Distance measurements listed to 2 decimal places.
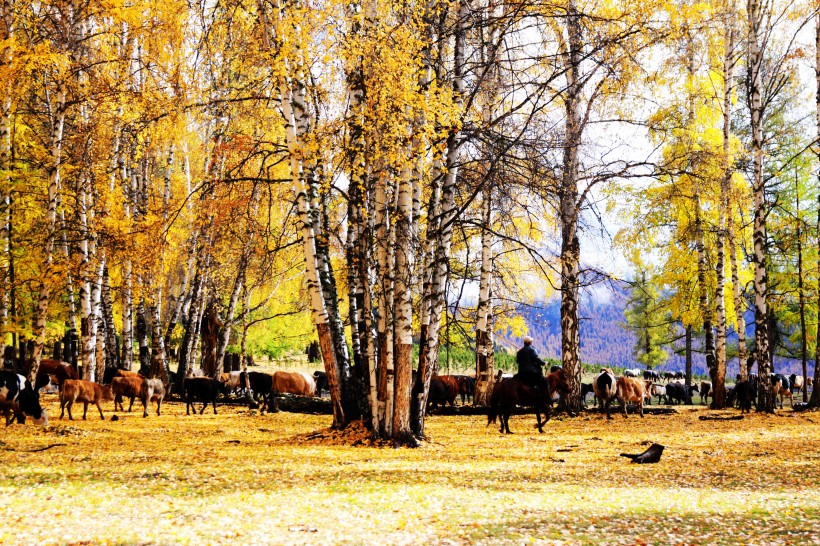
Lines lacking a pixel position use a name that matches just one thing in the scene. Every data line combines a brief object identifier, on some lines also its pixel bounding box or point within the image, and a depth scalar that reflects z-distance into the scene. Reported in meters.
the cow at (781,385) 30.56
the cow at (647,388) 31.82
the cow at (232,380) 30.33
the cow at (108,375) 24.70
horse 17.19
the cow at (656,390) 37.81
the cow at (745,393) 24.58
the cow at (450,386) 25.91
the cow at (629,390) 23.05
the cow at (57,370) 25.75
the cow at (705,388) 38.78
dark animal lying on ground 11.78
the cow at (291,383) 25.88
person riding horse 16.80
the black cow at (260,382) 25.77
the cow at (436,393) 24.30
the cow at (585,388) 32.25
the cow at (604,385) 21.86
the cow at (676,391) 38.94
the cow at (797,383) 43.14
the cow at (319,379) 30.58
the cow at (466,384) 30.81
